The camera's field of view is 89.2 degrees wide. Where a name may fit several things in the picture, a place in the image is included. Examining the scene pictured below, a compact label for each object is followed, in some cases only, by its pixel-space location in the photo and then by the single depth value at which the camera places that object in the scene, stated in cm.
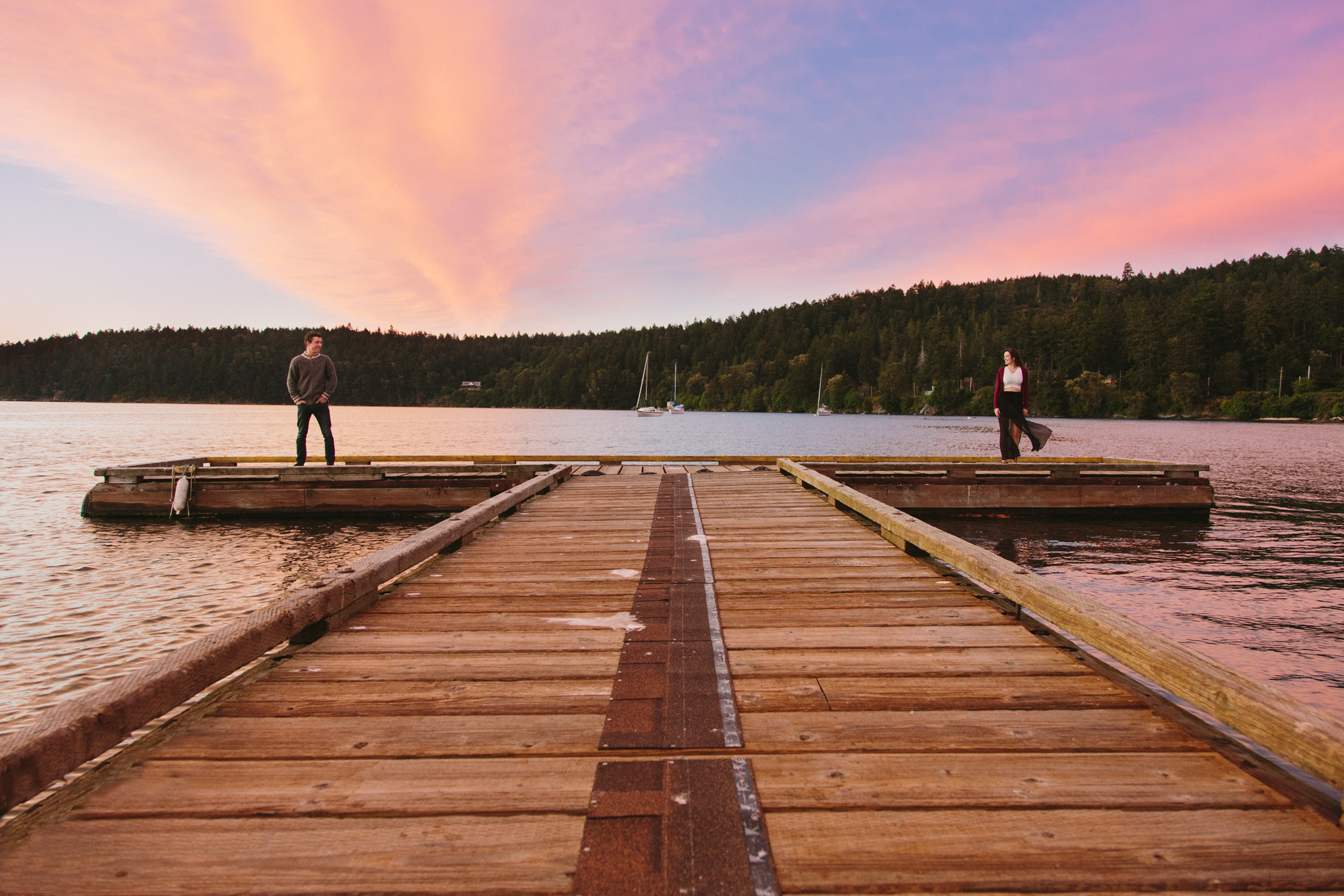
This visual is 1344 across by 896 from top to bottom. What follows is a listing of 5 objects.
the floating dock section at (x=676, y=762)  181
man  1032
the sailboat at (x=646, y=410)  11519
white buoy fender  1230
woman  1061
